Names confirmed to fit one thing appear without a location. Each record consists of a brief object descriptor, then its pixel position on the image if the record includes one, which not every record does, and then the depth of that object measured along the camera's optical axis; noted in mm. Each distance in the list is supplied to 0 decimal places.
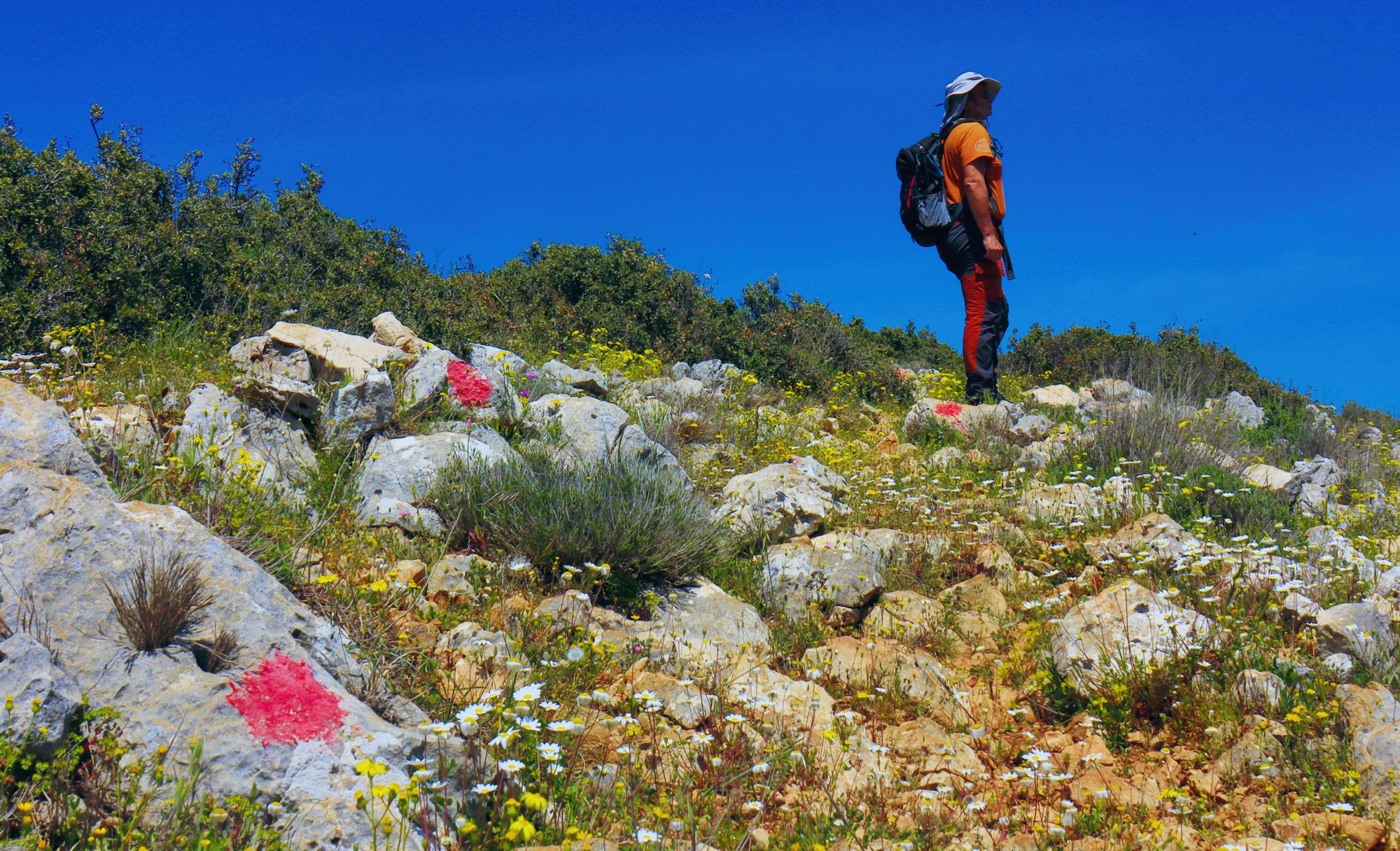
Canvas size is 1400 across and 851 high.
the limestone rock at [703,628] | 4547
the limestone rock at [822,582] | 5281
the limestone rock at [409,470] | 5352
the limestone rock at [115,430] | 4781
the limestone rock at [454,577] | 4672
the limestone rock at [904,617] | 5070
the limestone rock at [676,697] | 3980
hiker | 10172
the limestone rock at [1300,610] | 4633
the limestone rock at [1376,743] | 3387
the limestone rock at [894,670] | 4406
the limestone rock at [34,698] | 2676
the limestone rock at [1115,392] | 9952
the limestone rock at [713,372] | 11727
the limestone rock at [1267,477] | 7445
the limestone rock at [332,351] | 6621
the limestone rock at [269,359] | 6477
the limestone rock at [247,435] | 5441
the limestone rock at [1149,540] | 5594
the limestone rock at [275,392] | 6117
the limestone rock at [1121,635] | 4328
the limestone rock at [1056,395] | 11945
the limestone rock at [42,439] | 3951
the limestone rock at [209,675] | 2895
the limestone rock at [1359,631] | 4270
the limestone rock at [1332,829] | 3225
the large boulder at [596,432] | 6496
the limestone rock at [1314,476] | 7340
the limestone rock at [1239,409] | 10148
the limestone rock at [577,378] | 8711
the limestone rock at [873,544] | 5887
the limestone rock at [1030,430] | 9406
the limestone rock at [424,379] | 6828
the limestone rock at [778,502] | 6199
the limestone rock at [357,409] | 6039
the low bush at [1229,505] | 6578
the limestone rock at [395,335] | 8016
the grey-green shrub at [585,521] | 5090
